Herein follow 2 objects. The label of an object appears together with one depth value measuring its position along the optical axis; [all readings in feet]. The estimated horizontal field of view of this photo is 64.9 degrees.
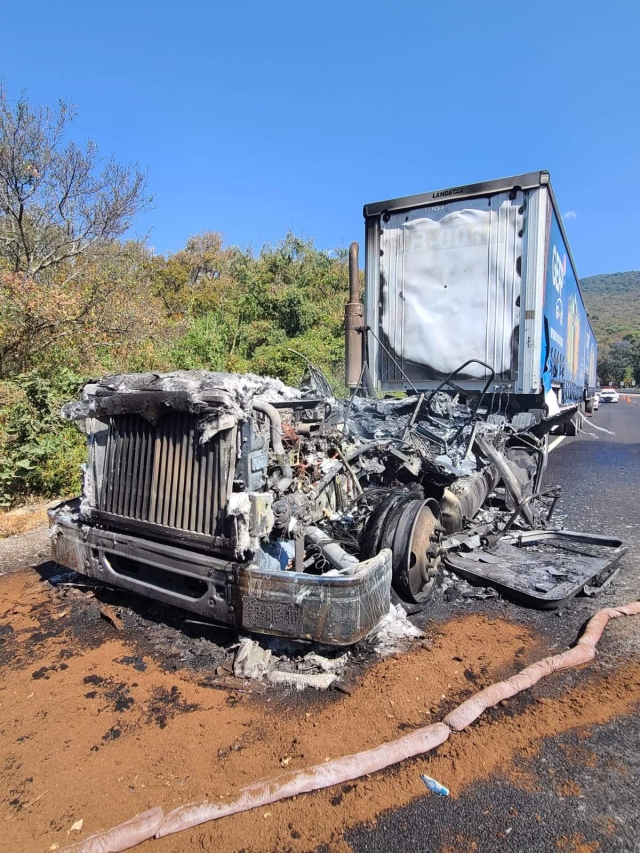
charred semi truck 8.79
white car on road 118.17
